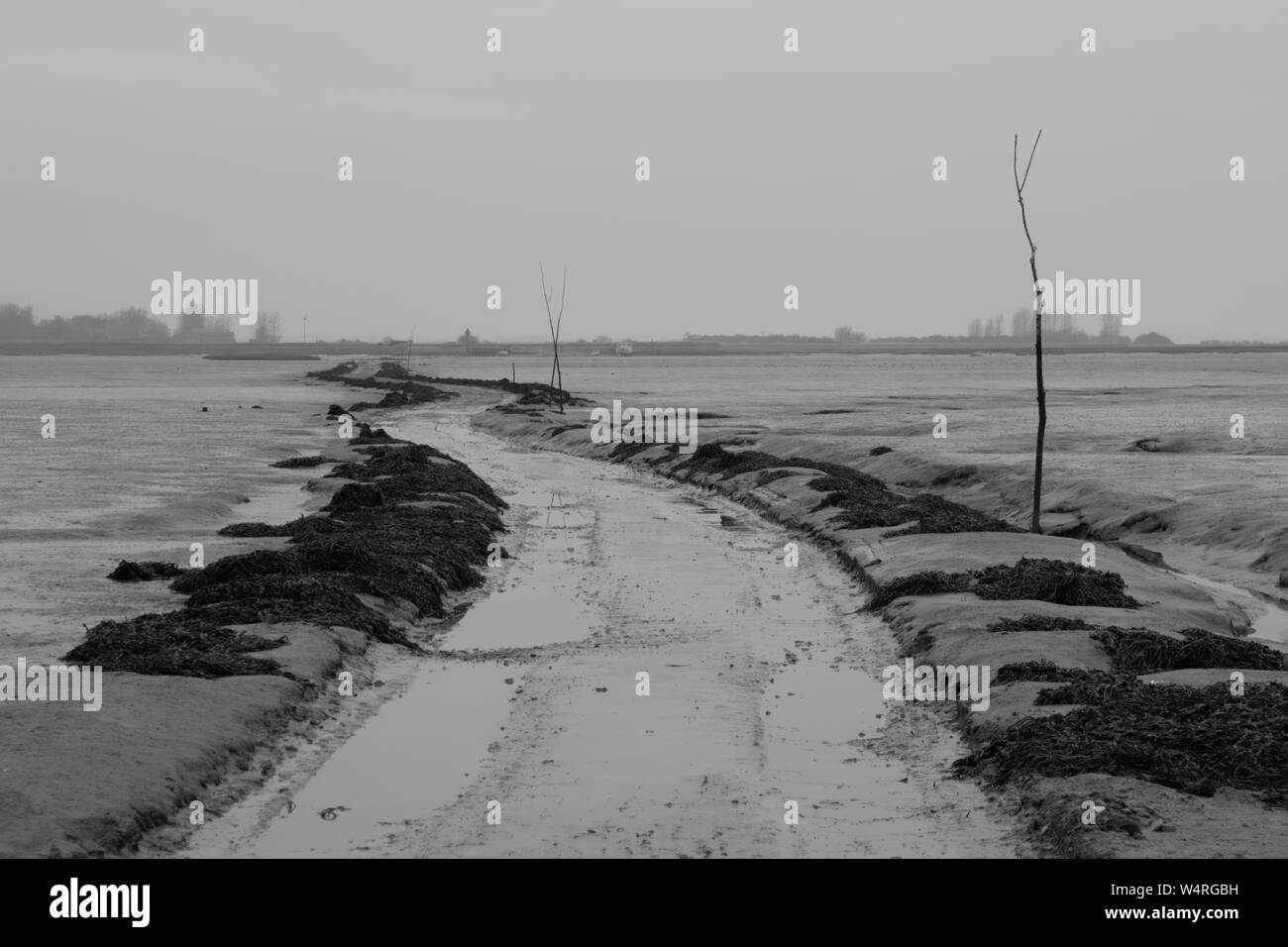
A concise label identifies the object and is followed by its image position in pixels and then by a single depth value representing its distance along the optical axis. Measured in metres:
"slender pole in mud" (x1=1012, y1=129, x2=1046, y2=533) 23.53
